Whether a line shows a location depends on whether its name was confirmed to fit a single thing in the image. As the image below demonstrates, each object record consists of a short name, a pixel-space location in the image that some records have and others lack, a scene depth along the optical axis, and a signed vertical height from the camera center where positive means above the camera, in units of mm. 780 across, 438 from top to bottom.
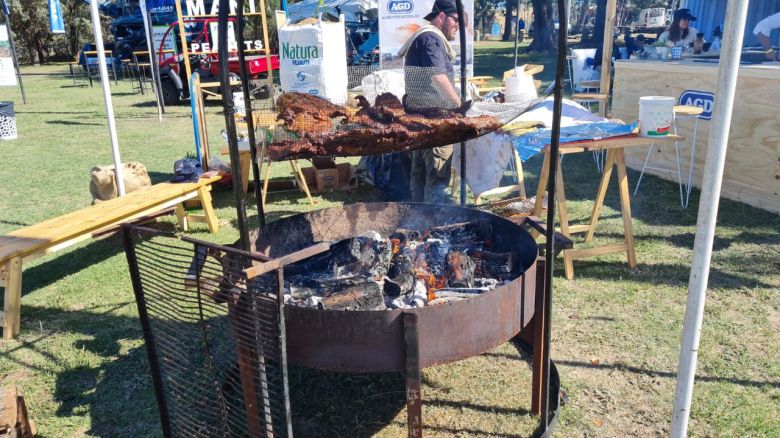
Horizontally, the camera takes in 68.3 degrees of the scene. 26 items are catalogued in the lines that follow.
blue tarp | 4758 -776
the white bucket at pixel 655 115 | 4652 -617
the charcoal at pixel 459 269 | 3246 -1267
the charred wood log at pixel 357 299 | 2947 -1266
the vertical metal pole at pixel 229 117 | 2311 -289
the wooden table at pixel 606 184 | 4648 -1211
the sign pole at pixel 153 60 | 12033 -261
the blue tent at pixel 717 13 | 12852 +468
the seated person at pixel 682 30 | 11117 +96
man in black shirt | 3631 -252
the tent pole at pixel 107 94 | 5362 -422
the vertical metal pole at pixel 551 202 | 2424 -734
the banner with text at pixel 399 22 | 9453 +325
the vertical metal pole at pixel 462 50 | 4047 -67
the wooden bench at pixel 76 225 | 4223 -1399
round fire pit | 2438 -1214
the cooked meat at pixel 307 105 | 3204 -328
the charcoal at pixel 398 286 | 3111 -1270
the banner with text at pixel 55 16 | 13605 +787
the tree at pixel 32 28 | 28547 +1138
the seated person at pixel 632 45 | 13093 -193
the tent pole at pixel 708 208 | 1940 -607
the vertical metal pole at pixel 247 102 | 3016 -293
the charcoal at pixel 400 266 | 3348 -1262
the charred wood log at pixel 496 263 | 3371 -1283
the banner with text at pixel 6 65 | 11477 -254
